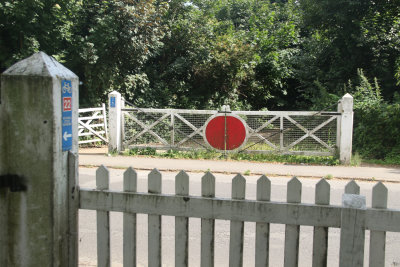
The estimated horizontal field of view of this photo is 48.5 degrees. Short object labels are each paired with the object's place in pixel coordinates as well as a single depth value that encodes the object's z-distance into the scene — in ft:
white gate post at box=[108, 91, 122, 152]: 42.57
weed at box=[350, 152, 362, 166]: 39.07
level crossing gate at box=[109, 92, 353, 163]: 39.96
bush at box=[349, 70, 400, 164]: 43.47
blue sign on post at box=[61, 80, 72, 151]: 9.57
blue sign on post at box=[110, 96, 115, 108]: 42.75
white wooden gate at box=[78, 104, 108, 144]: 49.73
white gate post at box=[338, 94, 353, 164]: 38.68
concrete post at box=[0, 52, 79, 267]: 9.21
